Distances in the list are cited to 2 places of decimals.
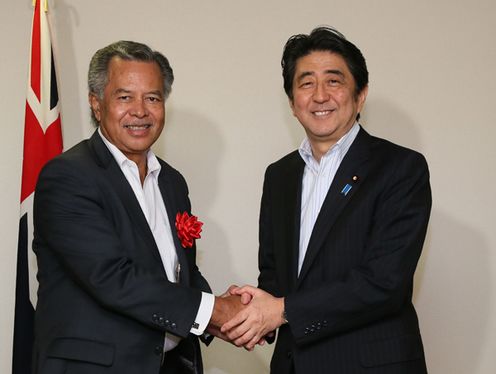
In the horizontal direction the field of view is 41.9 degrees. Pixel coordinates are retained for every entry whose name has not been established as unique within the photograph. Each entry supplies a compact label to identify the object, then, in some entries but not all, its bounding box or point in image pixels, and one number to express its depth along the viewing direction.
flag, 2.92
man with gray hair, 2.15
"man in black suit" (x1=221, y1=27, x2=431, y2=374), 2.21
